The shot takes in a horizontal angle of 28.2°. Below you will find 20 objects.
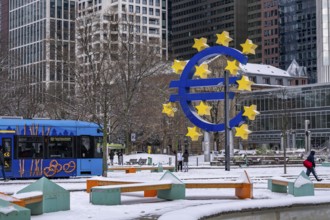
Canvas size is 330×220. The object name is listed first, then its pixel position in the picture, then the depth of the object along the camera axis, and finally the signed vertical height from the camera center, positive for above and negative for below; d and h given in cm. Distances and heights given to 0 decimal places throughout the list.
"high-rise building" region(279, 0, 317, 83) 16962 +3008
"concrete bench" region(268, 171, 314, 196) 2103 -121
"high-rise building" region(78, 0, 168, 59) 14762 +3365
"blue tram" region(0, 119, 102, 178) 3344 +12
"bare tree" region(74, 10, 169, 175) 5268 +797
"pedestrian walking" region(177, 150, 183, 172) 4634 -72
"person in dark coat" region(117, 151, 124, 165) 6127 -94
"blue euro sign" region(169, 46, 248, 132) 4106 +386
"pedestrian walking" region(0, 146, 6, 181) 3100 -70
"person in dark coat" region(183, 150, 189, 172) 4538 -71
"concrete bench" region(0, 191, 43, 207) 1459 -110
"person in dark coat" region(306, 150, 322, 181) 2939 -48
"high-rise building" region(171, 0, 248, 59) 18288 +3620
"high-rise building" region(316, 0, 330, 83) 13400 +2318
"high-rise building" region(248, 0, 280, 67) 17750 +3240
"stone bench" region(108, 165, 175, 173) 4299 -131
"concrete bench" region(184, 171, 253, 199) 2092 -117
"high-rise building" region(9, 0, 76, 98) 7336 +2424
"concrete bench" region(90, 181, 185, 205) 1852 -121
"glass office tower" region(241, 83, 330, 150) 10438 +575
